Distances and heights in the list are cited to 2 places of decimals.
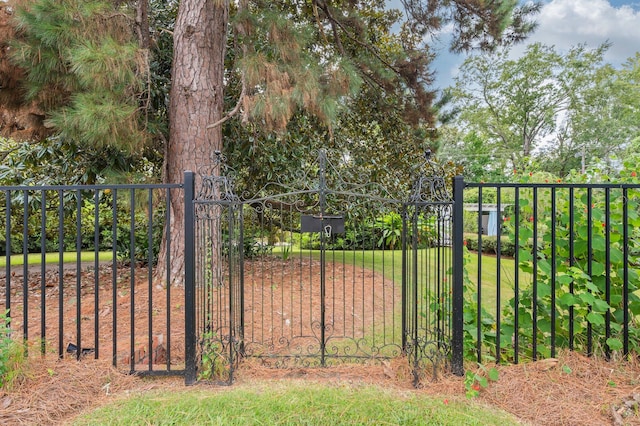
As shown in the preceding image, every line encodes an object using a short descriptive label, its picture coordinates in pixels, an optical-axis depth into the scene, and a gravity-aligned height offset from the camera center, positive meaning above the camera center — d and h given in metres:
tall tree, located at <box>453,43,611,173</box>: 18.72 +5.94
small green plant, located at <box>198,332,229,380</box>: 2.59 -1.05
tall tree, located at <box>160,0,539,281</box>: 3.88 +1.99
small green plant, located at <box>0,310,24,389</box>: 2.38 -0.96
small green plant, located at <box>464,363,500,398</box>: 2.33 -1.09
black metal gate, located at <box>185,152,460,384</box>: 2.64 -0.91
